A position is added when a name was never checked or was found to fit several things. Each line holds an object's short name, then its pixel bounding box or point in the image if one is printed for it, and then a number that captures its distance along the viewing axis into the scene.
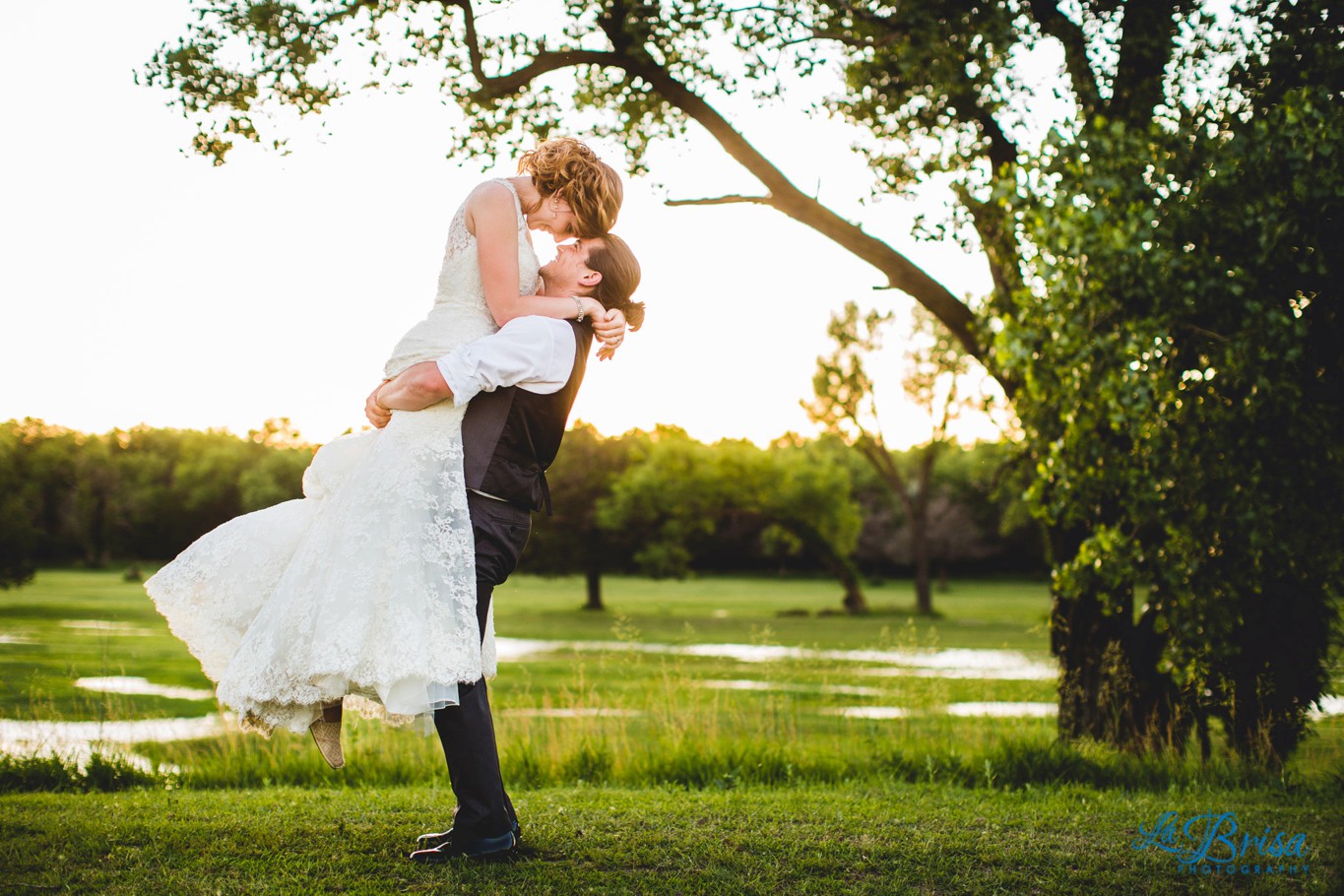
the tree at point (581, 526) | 42.41
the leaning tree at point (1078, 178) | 6.15
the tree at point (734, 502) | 40.97
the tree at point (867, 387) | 36.88
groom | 3.73
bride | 3.58
